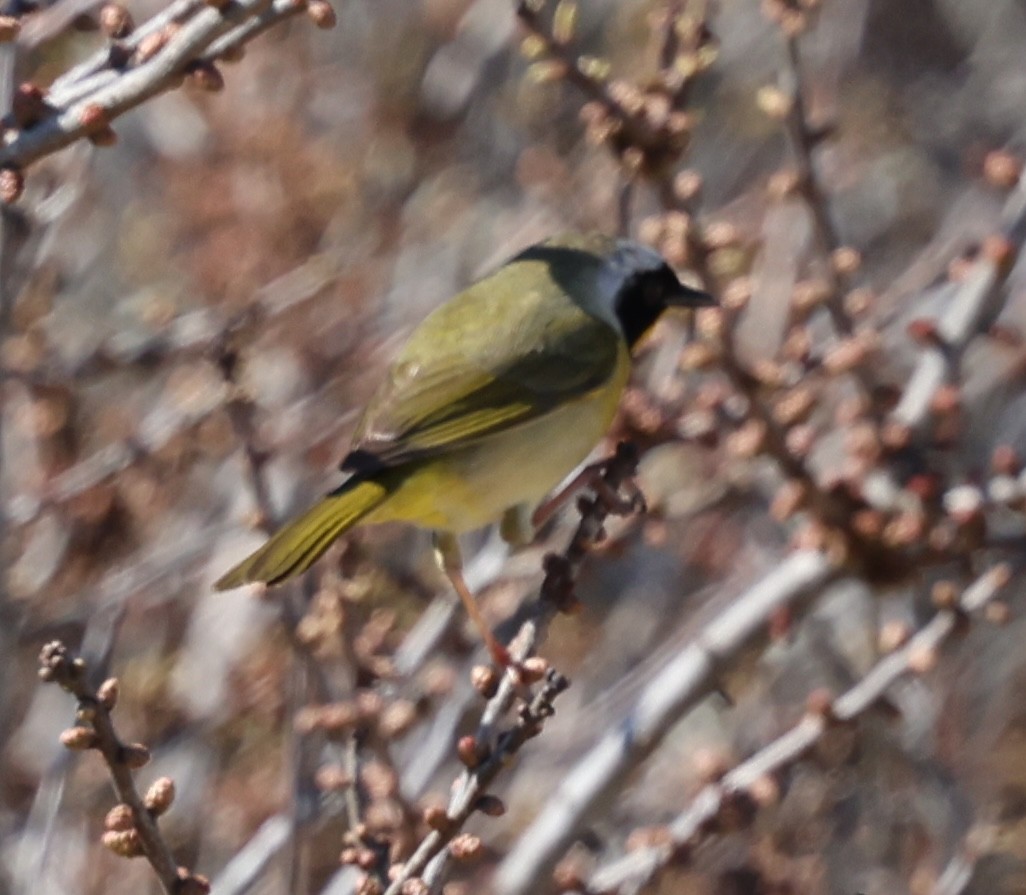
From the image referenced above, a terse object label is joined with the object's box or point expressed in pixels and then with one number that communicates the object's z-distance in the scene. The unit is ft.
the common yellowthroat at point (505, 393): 23.18
